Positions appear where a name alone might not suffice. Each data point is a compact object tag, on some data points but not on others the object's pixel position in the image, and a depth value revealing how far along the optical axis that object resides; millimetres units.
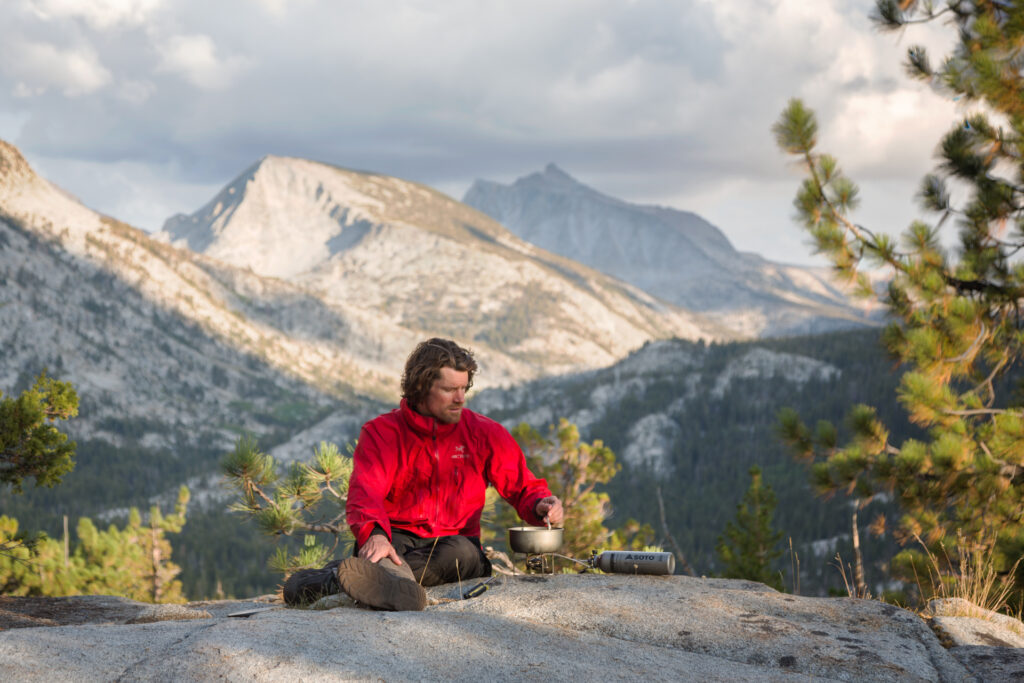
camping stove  7535
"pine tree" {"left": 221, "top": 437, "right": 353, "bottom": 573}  10164
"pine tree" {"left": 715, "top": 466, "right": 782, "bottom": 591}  27125
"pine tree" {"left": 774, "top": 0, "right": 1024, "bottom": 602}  10664
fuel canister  7363
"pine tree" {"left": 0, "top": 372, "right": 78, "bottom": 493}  7988
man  6633
